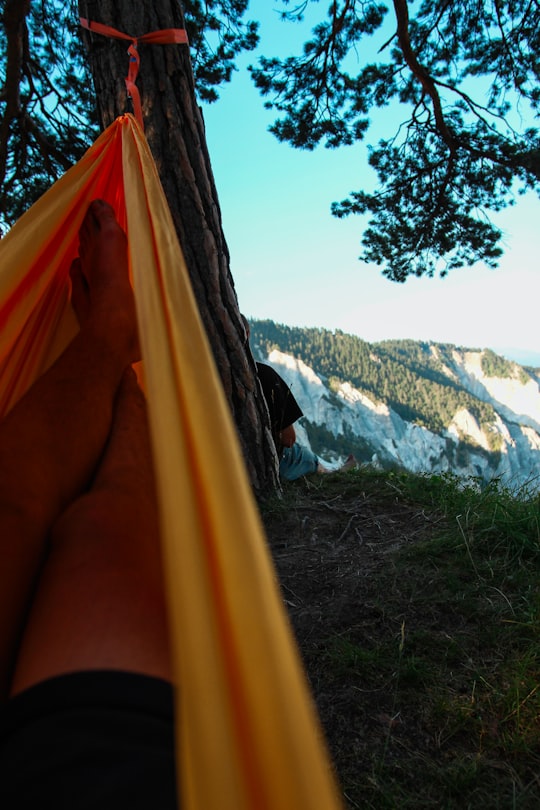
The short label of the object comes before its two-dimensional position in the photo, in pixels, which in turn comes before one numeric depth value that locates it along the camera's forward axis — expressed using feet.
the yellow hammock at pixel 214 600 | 1.18
